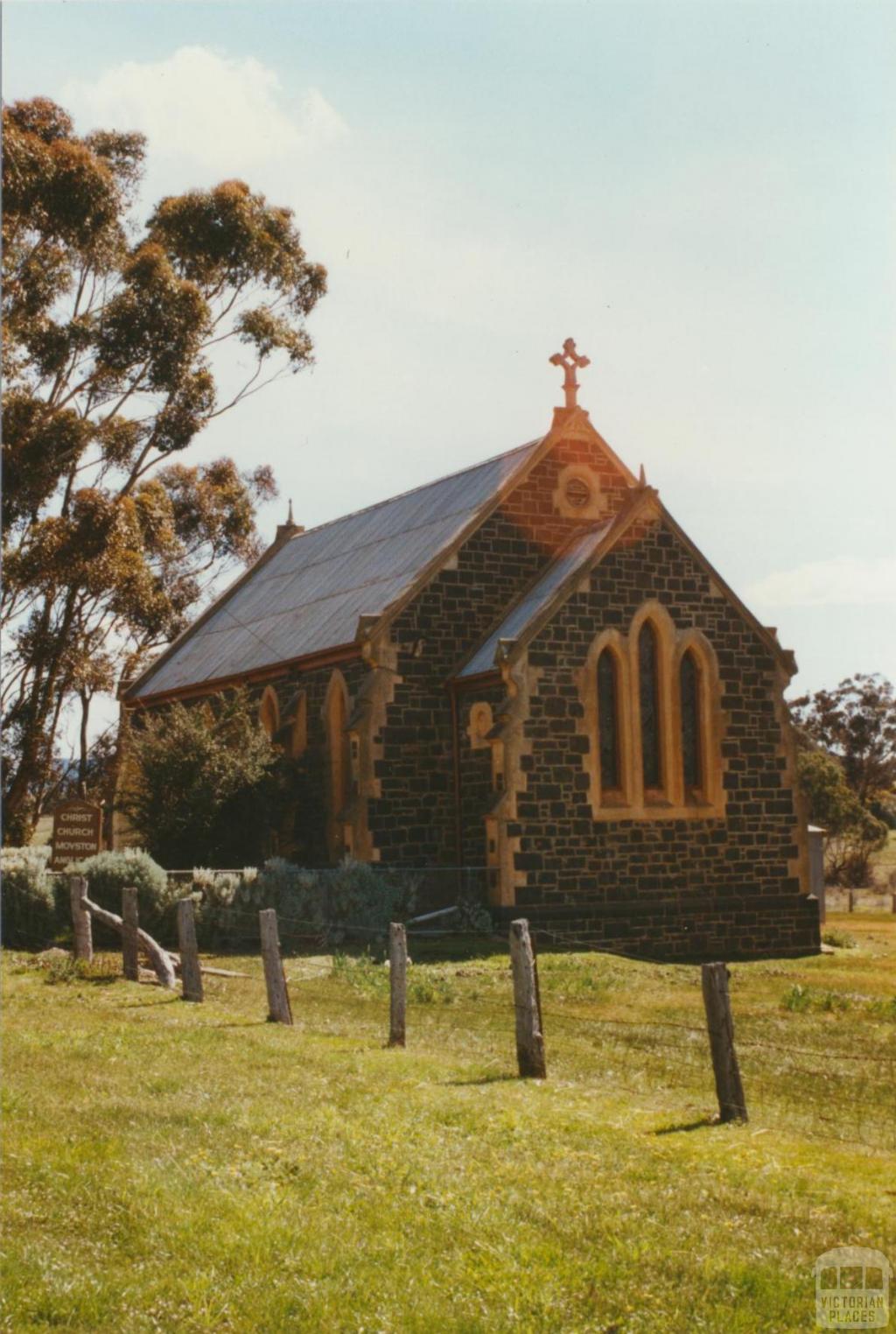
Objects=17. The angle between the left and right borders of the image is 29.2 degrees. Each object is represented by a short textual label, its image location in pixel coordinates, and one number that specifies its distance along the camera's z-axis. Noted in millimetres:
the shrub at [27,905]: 26641
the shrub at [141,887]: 25906
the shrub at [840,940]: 31953
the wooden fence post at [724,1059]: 12047
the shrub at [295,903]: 26078
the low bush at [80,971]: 21672
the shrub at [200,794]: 29750
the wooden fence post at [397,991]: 15992
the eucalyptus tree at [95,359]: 38125
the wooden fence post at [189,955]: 19531
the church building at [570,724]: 27922
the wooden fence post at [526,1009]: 14062
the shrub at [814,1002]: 19766
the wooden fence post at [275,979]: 17750
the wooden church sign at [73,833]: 28109
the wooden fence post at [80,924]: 22828
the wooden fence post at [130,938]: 21766
